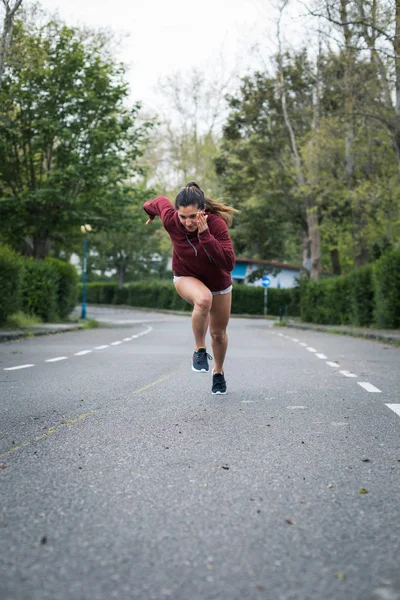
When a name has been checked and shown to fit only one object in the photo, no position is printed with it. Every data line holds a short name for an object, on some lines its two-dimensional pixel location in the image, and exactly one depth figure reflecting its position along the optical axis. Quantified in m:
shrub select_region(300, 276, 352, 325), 29.78
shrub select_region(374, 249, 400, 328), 21.94
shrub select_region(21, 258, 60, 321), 25.62
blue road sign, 42.37
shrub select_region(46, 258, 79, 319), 28.57
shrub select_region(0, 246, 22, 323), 19.11
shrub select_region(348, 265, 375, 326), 25.92
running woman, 6.80
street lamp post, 30.27
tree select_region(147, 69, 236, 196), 50.16
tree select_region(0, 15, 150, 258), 29.17
